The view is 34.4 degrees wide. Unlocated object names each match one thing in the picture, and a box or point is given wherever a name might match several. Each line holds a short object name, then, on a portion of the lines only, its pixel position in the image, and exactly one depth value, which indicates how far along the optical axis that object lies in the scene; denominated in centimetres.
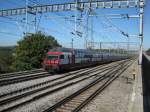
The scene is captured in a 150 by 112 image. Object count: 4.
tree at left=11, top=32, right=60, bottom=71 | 3017
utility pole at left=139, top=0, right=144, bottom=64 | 2653
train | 2547
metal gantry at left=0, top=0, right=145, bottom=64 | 2699
